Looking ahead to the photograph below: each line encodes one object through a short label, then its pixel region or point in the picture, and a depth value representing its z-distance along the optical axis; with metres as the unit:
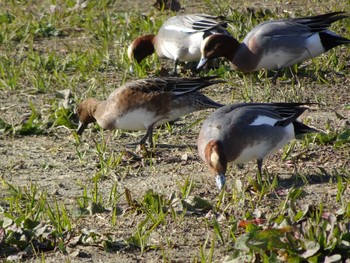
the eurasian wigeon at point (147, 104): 13.15
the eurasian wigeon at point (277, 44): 15.60
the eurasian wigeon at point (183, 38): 16.73
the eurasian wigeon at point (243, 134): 11.17
